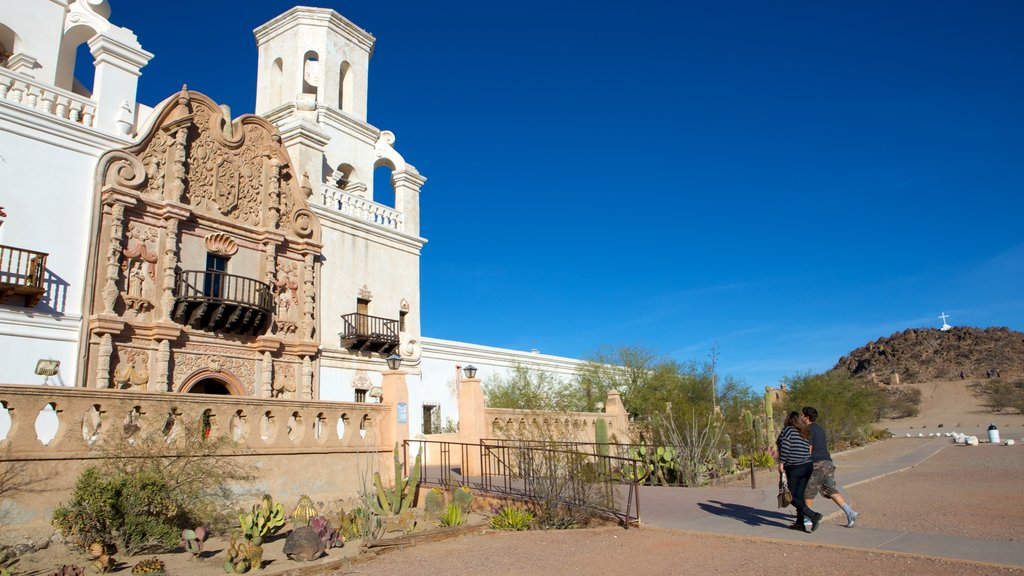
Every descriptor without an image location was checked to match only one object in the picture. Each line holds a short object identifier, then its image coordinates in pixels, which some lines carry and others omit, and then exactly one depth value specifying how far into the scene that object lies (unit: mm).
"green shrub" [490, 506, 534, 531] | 10773
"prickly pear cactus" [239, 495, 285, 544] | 9523
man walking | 9227
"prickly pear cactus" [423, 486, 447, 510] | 12353
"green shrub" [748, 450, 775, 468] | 21031
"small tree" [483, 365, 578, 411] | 28875
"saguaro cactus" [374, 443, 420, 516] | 12281
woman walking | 9055
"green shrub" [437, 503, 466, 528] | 11094
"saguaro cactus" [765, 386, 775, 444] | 21031
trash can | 31141
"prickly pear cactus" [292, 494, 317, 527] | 11328
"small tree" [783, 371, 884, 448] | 33094
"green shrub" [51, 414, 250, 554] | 8703
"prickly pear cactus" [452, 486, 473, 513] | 12195
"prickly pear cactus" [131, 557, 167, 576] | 7703
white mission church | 15086
